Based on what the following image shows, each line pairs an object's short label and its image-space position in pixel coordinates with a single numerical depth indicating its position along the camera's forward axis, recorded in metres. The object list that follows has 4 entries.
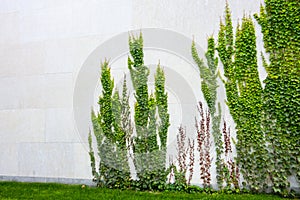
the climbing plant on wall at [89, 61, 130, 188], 5.40
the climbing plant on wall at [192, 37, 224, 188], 5.07
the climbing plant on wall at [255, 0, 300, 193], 4.66
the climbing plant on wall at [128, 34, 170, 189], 5.23
